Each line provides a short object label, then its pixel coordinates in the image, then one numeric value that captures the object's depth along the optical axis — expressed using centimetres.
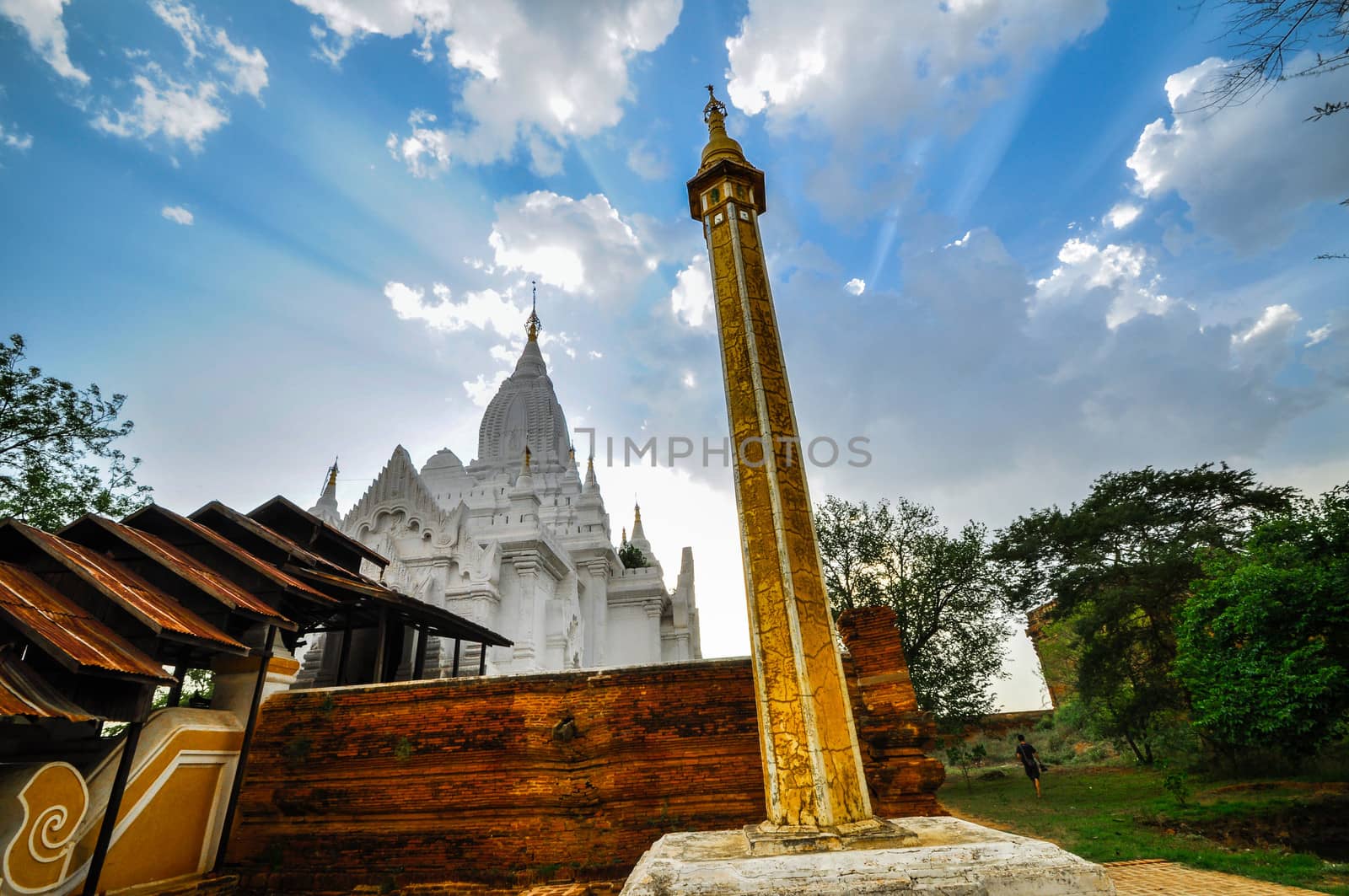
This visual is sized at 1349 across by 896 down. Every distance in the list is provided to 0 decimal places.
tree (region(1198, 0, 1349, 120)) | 432
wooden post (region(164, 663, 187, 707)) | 769
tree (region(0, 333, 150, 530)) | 1392
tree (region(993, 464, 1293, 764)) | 1802
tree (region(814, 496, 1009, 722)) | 1859
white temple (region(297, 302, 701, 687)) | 1767
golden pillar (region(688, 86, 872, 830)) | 402
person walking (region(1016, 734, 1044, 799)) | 1627
